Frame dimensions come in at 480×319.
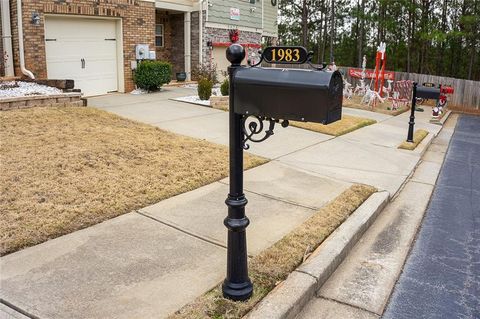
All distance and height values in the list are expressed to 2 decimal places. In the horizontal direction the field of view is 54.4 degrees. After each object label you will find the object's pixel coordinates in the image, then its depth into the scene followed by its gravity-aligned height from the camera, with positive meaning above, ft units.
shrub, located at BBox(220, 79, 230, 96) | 43.57 -1.40
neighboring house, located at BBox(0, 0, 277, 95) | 39.06 +3.92
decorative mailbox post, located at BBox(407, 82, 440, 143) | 34.09 -1.23
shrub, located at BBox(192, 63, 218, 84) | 48.05 -0.03
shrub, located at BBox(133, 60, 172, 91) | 48.03 -0.23
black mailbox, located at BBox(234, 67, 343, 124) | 9.85 -0.40
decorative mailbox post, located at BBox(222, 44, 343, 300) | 9.93 -0.63
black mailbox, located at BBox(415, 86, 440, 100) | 34.19 -1.16
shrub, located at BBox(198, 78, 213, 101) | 43.78 -1.42
